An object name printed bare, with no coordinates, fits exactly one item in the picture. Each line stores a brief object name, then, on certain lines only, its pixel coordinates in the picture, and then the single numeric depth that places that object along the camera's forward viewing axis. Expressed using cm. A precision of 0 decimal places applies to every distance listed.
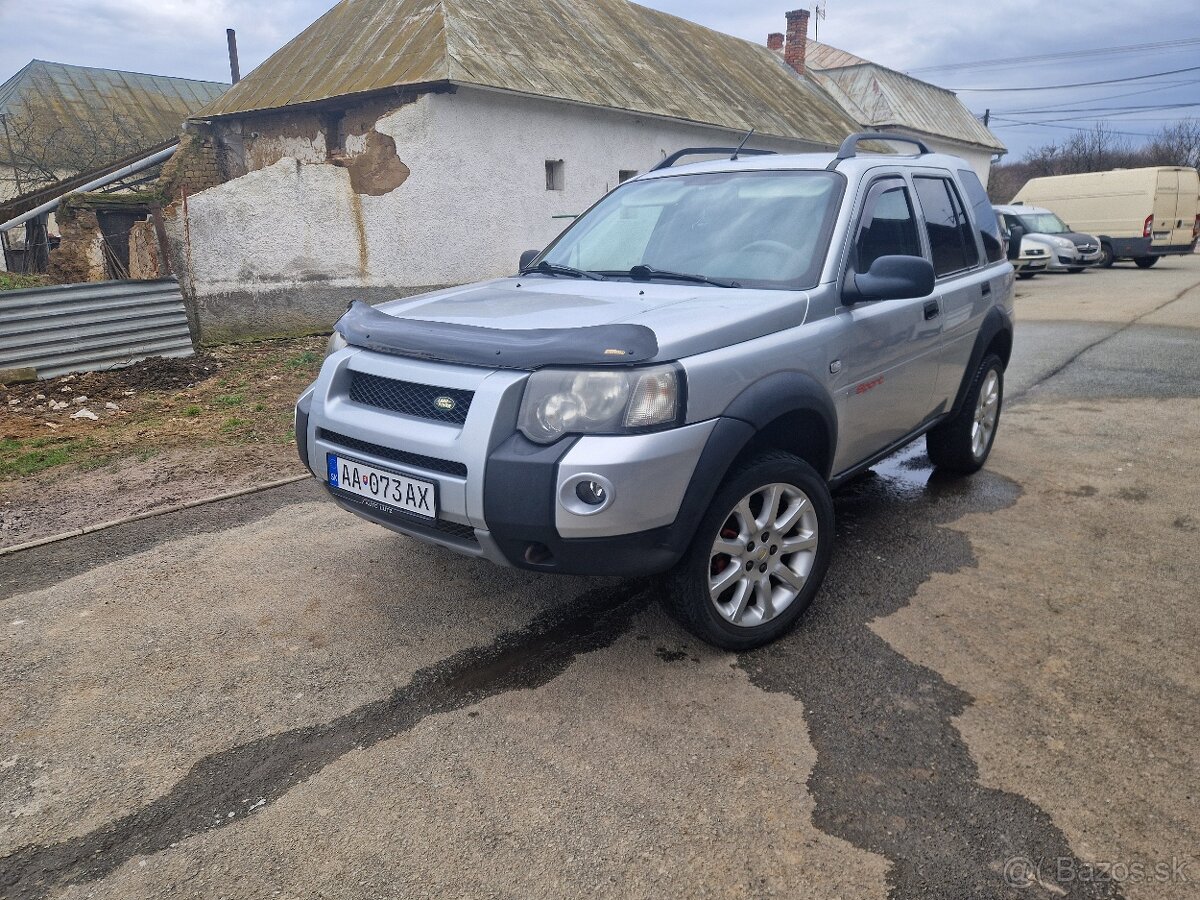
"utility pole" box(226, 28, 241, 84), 4253
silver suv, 261
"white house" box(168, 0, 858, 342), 1005
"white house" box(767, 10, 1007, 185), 2819
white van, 2166
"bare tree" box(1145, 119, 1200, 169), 5775
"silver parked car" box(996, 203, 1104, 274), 2083
